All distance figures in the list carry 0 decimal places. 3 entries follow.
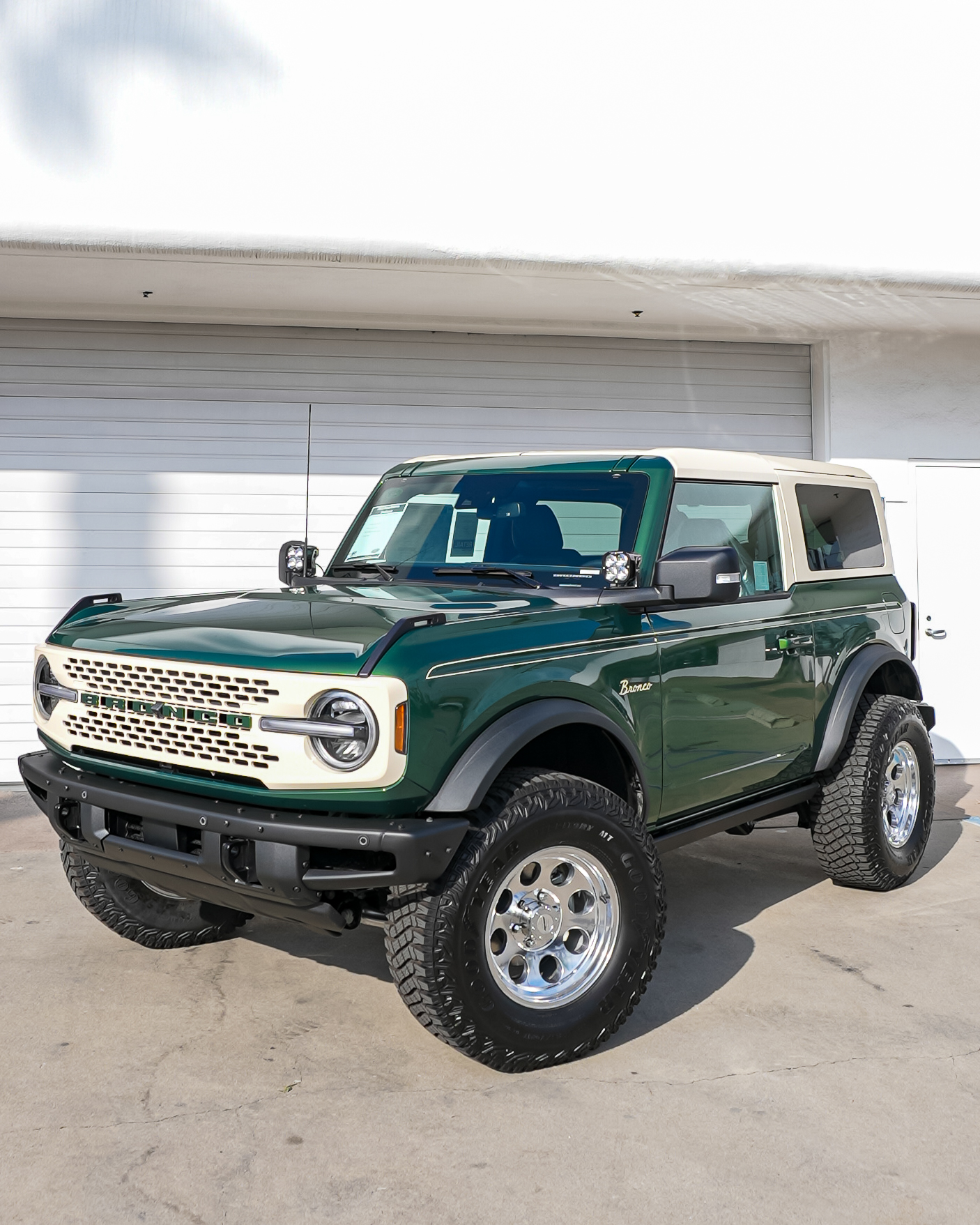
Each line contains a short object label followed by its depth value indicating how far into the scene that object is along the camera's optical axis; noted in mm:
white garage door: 8281
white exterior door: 8742
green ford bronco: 3133
